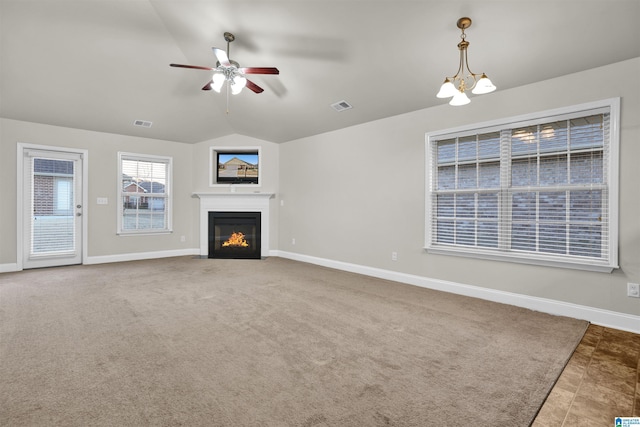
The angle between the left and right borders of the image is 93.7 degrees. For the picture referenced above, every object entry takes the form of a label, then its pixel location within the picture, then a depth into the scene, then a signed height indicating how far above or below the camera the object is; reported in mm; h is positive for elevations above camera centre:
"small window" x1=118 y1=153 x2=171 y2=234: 6211 +372
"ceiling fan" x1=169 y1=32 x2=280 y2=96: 3301 +1597
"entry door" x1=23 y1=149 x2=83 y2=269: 5270 +40
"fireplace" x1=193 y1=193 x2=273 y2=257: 6766 +96
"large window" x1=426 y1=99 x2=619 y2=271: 3049 +285
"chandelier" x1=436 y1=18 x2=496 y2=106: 2467 +1534
